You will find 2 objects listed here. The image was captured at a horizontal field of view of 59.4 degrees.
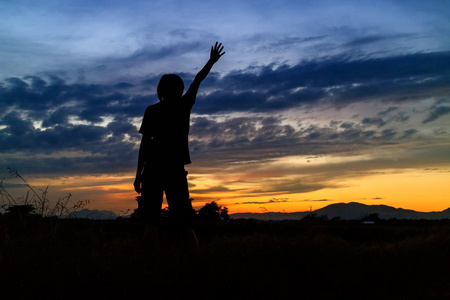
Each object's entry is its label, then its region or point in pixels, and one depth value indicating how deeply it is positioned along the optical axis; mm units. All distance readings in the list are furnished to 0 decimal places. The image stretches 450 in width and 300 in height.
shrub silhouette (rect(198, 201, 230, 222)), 12227
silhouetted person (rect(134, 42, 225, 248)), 5039
